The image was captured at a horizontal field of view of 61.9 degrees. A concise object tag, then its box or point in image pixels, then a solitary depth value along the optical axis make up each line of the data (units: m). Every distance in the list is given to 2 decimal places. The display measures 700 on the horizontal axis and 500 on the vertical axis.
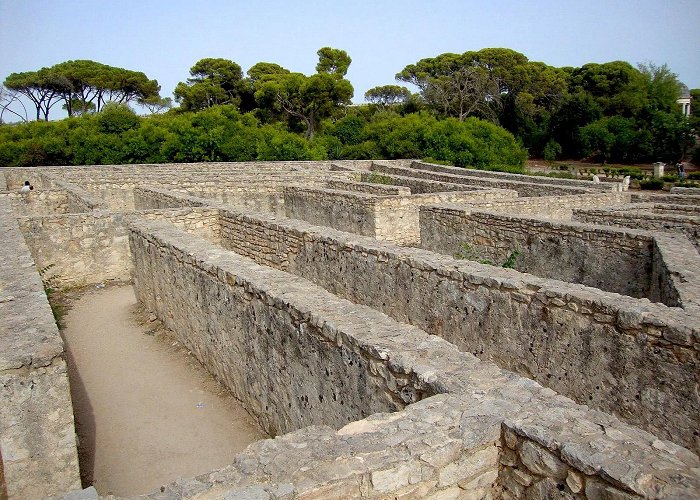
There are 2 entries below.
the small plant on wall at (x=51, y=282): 10.23
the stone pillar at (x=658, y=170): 31.25
